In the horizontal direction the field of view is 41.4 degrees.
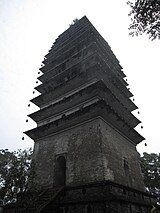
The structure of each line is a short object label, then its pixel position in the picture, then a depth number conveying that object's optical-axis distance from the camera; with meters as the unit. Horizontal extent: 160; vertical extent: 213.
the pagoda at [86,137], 11.17
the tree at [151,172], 25.02
